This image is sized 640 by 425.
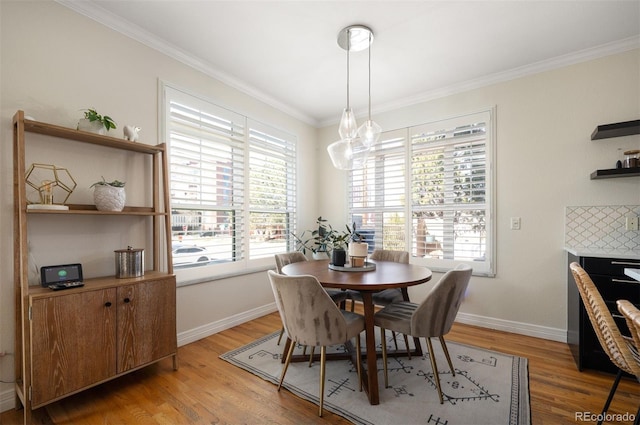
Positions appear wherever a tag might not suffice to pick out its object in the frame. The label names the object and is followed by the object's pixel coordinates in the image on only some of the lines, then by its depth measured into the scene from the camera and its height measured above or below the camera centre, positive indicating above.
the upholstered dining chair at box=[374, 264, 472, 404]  1.85 -0.67
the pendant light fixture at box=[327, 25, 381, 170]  2.37 +0.62
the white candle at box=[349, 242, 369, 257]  2.37 -0.33
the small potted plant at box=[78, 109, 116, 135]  2.01 +0.61
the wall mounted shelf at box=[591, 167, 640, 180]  2.34 +0.28
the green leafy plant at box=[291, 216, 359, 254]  4.06 -0.43
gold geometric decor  1.86 +0.17
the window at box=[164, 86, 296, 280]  2.76 +0.24
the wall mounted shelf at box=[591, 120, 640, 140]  2.38 +0.64
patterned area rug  1.74 -1.23
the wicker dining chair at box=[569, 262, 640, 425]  1.37 -0.61
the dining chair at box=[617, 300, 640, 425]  1.12 -0.43
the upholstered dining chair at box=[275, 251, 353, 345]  2.70 -0.53
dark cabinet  2.14 -0.67
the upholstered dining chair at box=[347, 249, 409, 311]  2.66 -0.78
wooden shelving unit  1.66 -0.68
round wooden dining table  1.85 -0.49
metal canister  2.16 -0.39
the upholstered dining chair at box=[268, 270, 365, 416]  1.75 -0.64
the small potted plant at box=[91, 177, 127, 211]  2.03 +0.10
